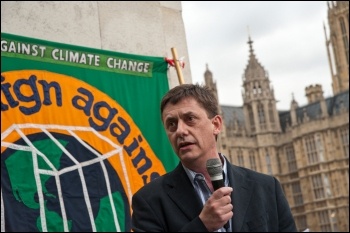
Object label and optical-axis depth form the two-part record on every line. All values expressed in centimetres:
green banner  440
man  185
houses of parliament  3656
